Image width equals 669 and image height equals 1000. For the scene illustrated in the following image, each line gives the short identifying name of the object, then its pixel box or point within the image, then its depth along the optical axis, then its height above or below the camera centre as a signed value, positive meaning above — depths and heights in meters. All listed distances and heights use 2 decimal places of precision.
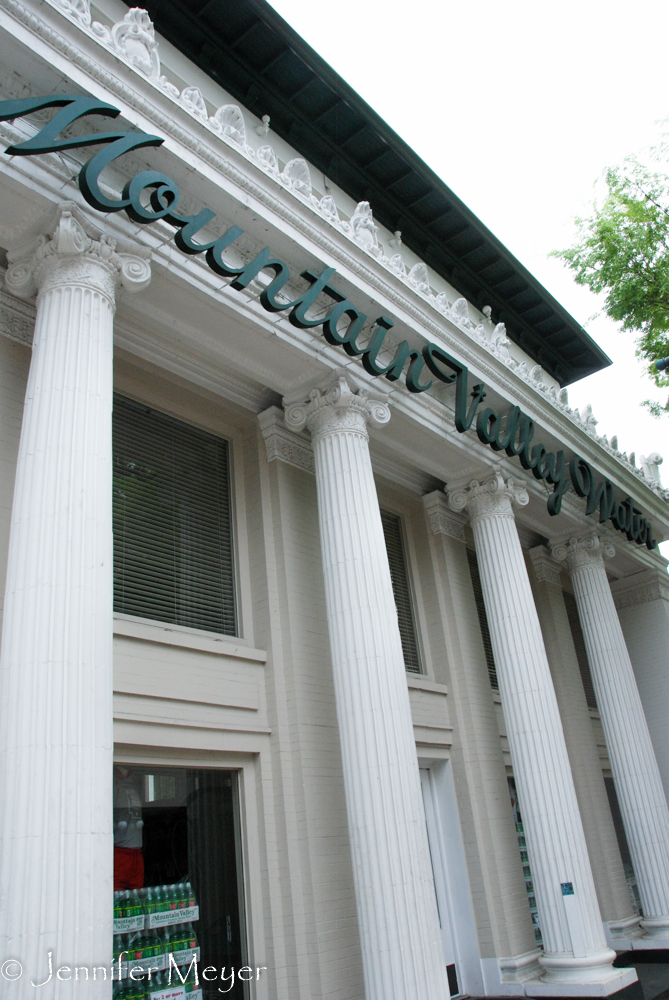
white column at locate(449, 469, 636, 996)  10.18 +1.18
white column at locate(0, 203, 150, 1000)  4.92 +1.78
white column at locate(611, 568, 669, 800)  18.45 +4.50
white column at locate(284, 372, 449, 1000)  7.54 +1.50
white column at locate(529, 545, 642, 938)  14.19 +1.65
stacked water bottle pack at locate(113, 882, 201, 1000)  7.10 -0.39
